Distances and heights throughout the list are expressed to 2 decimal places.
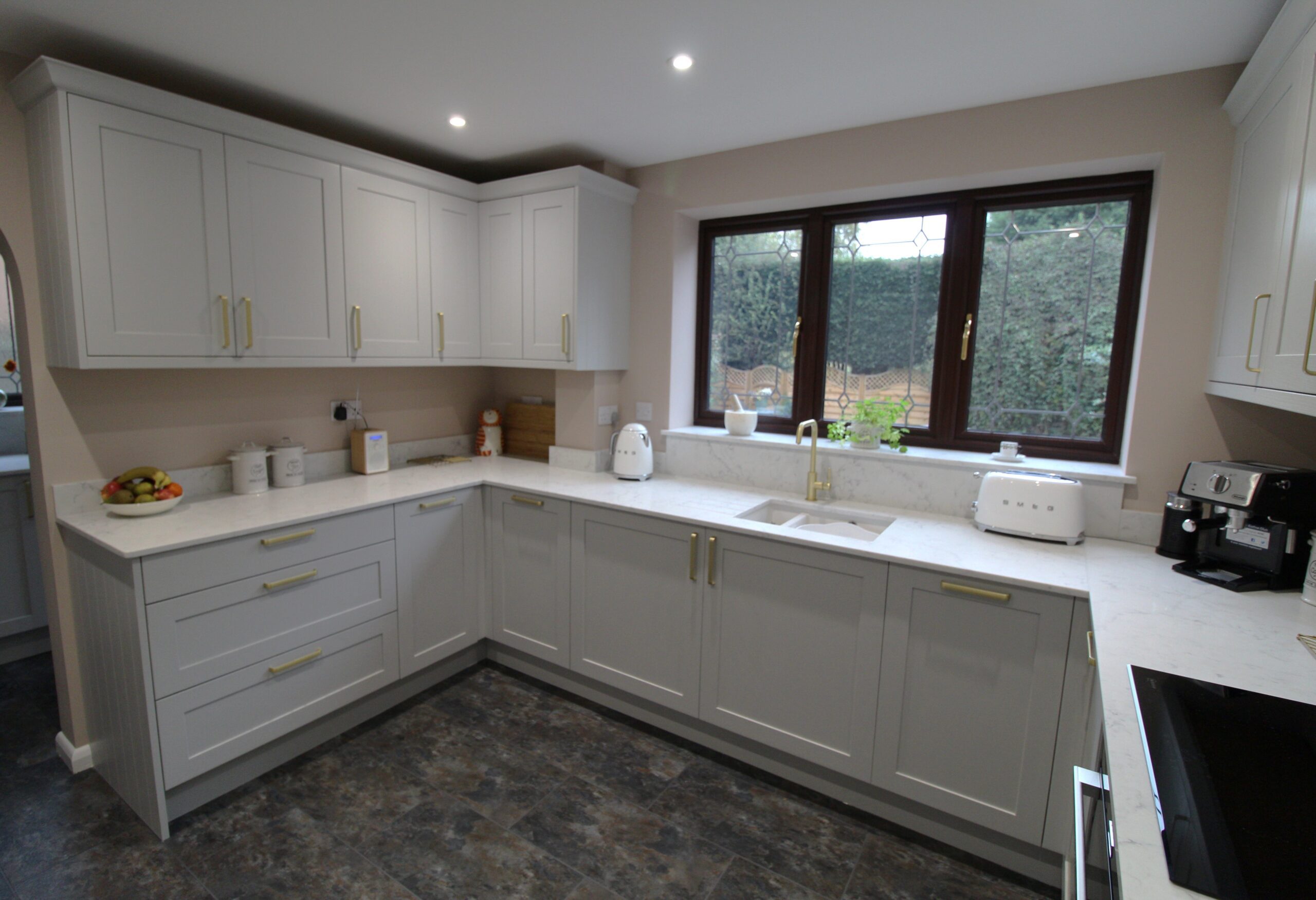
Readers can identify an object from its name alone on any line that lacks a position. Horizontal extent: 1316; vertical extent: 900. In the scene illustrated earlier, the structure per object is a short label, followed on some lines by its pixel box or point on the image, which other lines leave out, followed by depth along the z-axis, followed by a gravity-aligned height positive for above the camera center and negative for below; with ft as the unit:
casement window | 7.84 +1.01
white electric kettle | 9.77 -1.20
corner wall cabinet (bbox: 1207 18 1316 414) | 4.50 +1.15
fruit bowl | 6.90 -1.58
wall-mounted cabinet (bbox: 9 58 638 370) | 6.46 +1.56
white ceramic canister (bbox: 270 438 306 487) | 8.75 -1.32
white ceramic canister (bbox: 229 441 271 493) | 8.29 -1.33
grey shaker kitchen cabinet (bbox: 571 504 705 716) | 7.89 -2.95
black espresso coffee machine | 5.60 -1.20
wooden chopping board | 11.51 -1.03
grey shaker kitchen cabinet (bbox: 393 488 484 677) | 8.70 -2.91
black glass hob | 2.52 -1.89
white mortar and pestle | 9.85 -0.66
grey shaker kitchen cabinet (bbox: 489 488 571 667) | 8.97 -2.92
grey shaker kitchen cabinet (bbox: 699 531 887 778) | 6.70 -3.00
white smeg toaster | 6.85 -1.32
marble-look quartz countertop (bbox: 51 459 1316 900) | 3.51 -1.76
